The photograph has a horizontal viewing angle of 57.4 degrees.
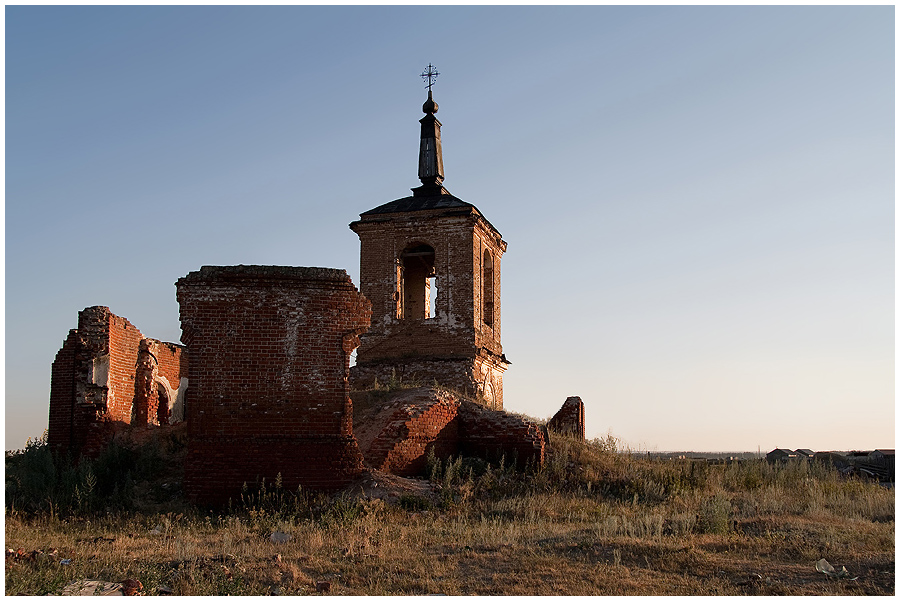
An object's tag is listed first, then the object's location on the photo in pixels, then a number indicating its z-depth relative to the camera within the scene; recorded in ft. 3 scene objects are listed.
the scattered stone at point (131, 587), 19.15
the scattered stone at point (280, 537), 26.37
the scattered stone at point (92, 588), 19.10
